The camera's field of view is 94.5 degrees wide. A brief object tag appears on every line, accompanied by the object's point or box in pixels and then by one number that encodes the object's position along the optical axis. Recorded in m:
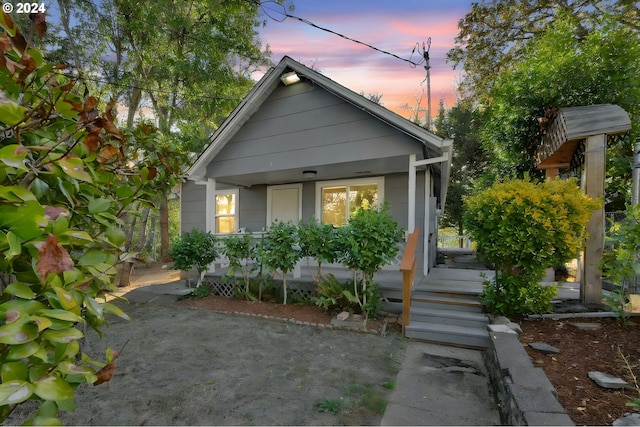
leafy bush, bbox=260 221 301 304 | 5.77
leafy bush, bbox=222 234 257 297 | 6.41
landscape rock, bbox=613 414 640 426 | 1.95
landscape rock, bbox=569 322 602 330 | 3.74
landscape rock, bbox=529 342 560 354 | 3.23
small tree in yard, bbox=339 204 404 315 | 5.02
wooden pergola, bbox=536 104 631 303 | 4.56
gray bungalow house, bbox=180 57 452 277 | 6.19
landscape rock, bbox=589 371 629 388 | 2.41
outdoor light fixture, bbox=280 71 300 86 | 6.99
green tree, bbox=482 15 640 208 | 7.28
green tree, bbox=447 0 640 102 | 10.55
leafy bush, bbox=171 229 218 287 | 6.99
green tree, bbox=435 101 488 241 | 18.42
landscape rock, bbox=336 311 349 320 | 5.17
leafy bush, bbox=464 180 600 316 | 4.13
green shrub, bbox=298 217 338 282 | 5.43
